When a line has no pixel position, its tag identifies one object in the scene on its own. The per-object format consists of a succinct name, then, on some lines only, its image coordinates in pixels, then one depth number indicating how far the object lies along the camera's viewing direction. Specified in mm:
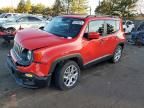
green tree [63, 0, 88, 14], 24672
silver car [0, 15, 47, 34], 5687
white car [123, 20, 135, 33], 10662
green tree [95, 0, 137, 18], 21985
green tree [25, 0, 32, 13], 30803
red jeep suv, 2339
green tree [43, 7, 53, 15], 29826
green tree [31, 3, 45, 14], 31873
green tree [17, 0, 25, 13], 30962
